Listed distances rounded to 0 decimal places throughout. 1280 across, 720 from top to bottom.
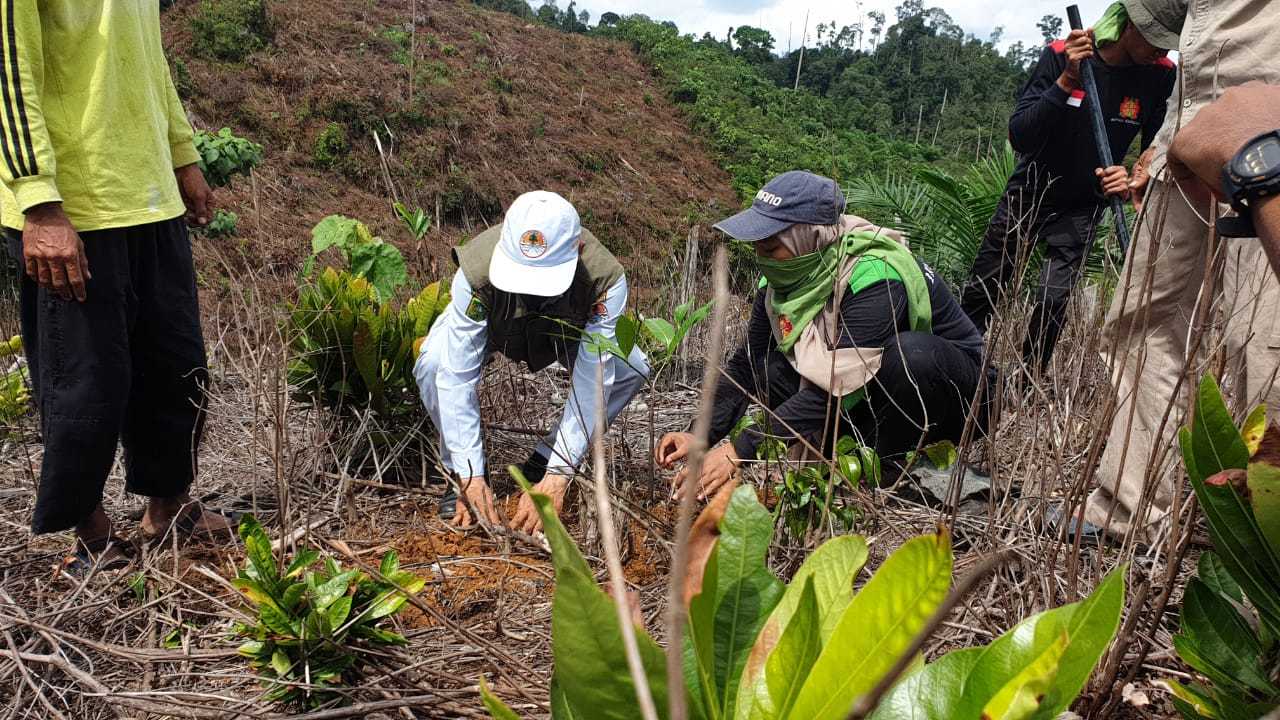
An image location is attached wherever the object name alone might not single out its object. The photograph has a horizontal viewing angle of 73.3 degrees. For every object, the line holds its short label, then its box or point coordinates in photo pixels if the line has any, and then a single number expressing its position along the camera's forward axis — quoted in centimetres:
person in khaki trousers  165
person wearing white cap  230
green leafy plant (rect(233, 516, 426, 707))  140
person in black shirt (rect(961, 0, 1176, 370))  293
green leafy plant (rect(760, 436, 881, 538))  170
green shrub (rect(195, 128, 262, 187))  458
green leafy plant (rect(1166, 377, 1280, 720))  78
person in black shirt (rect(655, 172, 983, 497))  244
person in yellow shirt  171
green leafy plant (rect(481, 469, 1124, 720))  57
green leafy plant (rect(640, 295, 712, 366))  147
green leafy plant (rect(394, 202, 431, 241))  299
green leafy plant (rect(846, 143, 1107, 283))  486
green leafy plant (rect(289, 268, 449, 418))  247
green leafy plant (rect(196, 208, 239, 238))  755
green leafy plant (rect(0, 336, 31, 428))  270
